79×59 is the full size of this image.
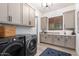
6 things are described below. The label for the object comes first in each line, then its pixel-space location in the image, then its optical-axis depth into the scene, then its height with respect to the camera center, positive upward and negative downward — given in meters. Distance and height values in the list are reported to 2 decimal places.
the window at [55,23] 2.72 +0.36
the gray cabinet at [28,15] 1.61 +0.51
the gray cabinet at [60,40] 2.03 -0.57
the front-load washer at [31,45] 1.23 -0.47
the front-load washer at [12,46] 0.71 -0.30
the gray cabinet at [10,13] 1.03 +0.40
